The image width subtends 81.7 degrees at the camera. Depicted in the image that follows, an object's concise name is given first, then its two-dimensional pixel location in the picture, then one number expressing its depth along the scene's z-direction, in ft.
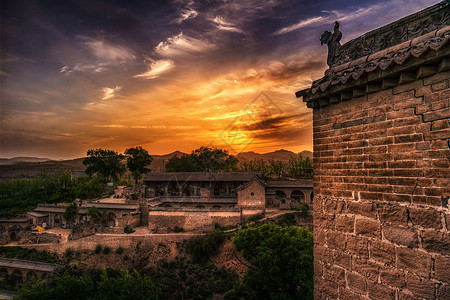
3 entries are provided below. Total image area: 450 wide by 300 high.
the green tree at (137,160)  141.90
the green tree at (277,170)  146.98
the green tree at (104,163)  151.12
